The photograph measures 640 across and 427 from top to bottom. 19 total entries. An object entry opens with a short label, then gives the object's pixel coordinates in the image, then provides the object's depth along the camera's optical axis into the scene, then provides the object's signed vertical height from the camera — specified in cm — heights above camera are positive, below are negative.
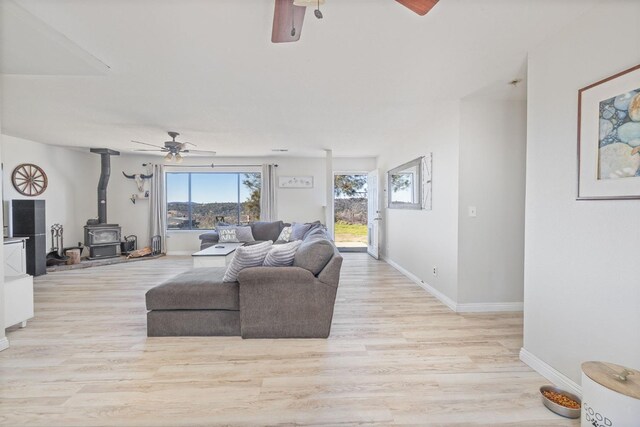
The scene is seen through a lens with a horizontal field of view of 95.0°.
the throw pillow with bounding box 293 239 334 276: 276 -46
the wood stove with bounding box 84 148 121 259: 619 -49
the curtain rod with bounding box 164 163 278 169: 723 +103
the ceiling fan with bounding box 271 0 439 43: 137 +101
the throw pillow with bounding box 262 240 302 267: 281 -47
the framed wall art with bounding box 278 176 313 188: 744 +68
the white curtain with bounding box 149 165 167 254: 711 +3
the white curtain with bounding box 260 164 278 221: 727 +36
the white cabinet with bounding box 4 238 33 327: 272 -89
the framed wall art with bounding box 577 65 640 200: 151 +40
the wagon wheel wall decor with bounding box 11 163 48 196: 520 +50
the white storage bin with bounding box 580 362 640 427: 127 -84
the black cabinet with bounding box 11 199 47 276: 494 -35
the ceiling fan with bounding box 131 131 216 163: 470 +97
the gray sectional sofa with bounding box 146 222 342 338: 266 -89
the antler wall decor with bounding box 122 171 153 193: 709 +70
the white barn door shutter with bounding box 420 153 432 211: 405 +40
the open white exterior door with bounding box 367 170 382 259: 669 -16
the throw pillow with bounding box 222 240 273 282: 277 -52
